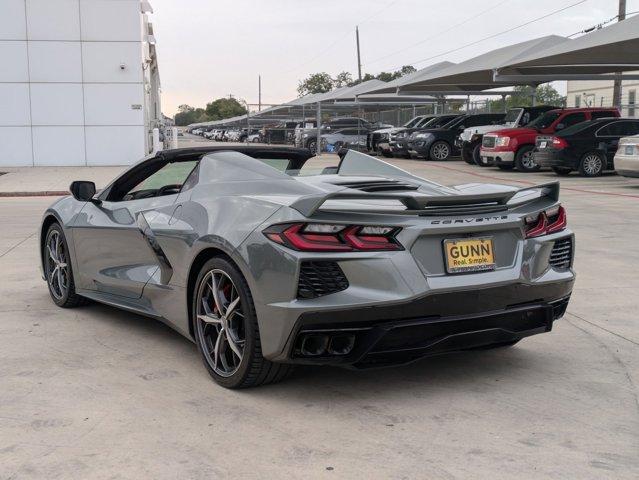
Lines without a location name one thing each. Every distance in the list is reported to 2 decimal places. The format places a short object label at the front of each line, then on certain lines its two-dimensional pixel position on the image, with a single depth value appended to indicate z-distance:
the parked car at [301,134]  37.38
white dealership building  27.72
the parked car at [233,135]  73.41
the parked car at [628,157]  16.02
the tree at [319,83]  131.12
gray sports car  3.66
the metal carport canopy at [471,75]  26.69
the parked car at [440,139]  29.39
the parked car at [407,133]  30.41
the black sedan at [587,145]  20.50
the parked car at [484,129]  24.00
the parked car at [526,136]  22.44
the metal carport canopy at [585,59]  20.08
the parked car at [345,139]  36.69
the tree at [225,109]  166.88
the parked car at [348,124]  38.66
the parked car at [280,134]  44.53
